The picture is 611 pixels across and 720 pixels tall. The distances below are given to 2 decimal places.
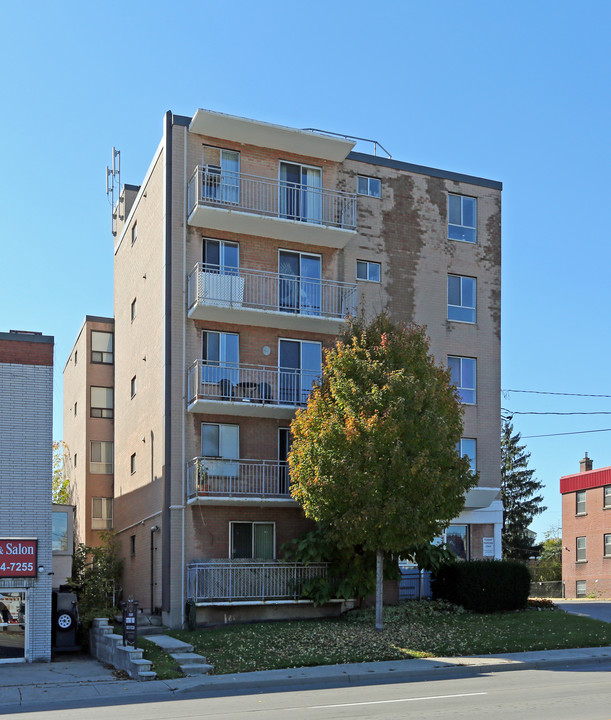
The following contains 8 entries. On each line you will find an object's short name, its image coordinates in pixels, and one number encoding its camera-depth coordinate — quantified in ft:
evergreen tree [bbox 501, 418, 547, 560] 202.69
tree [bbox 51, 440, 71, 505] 137.49
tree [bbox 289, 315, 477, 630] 76.18
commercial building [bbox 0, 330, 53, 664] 70.49
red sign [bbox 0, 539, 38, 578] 70.54
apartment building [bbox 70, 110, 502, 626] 90.53
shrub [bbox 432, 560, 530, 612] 90.89
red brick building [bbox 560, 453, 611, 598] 163.43
